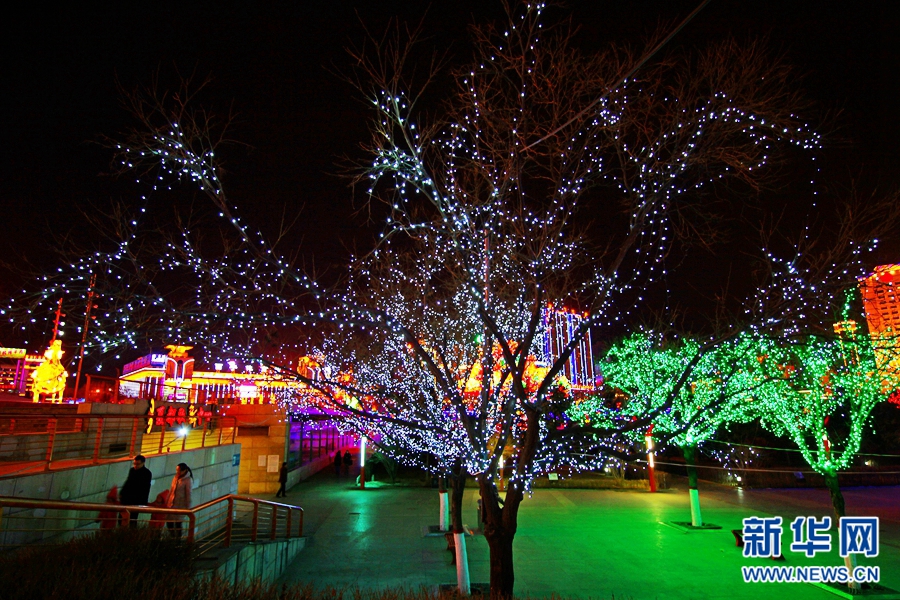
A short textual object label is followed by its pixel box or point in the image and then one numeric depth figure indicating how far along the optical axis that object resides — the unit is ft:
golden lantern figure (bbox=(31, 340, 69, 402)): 92.17
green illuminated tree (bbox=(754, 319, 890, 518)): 35.78
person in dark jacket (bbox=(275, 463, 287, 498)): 64.39
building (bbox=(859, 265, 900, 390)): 36.31
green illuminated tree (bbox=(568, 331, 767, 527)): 45.96
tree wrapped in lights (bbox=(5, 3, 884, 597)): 19.43
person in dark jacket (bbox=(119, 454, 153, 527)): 25.85
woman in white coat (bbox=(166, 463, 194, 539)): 27.78
